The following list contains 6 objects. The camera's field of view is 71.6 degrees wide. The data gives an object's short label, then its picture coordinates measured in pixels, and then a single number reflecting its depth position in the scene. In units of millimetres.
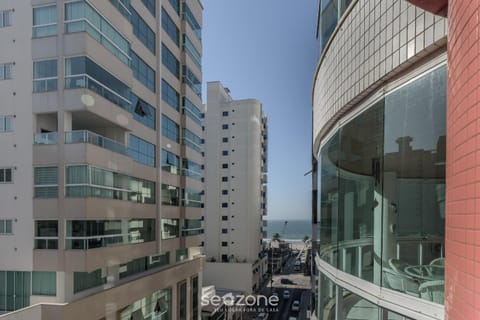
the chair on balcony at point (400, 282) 4389
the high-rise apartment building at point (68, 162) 12281
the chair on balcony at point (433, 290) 3898
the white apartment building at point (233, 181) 47469
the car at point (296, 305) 40591
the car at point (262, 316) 37781
